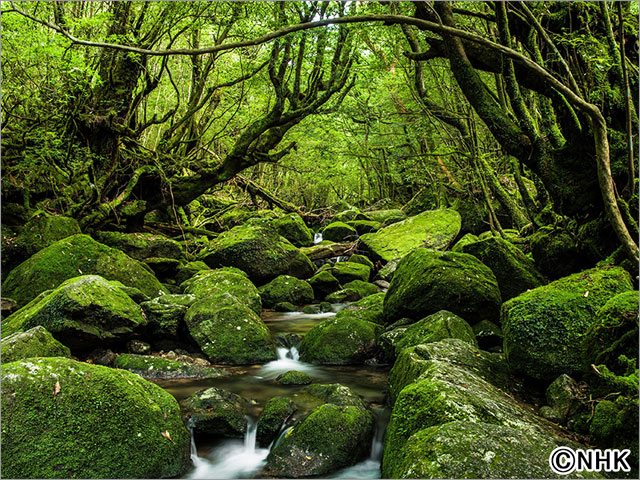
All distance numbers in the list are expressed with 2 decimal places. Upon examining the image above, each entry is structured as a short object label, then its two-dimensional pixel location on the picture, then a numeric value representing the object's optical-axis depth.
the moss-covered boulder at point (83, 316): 5.50
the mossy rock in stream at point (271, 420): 4.25
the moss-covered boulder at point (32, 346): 4.50
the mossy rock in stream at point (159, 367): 5.61
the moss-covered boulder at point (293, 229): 16.84
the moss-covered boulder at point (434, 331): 5.53
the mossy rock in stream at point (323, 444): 3.71
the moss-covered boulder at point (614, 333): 3.14
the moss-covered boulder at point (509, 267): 6.76
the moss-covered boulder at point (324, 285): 11.81
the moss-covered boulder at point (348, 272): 12.62
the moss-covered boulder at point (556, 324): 3.92
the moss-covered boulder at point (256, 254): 11.70
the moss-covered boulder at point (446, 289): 6.54
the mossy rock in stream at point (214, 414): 4.29
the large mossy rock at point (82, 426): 3.04
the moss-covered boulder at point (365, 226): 18.94
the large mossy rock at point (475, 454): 2.38
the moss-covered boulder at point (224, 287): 8.48
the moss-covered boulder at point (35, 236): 8.58
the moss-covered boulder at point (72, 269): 7.40
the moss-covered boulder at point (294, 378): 5.75
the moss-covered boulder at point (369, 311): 7.61
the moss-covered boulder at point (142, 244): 10.80
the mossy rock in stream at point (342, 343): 6.59
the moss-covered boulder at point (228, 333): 6.53
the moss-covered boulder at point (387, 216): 19.75
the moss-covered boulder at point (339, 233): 18.19
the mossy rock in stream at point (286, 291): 10.74
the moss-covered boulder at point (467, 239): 10.05
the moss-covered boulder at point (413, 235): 14.19
